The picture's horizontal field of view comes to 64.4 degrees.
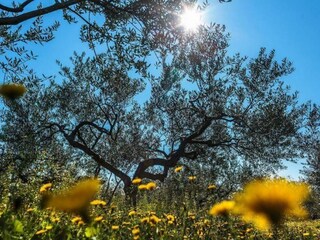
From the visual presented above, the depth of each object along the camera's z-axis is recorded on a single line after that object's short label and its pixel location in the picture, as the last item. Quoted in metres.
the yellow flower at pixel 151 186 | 3.22
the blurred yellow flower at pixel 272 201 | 1.10
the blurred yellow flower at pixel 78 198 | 1.25
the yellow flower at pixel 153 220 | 2.92
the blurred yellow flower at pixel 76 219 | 2.75
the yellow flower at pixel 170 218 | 3.37
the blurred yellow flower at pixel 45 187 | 2.95
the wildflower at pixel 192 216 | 3.33
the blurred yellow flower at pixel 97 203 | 3.04
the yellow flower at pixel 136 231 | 2.59
